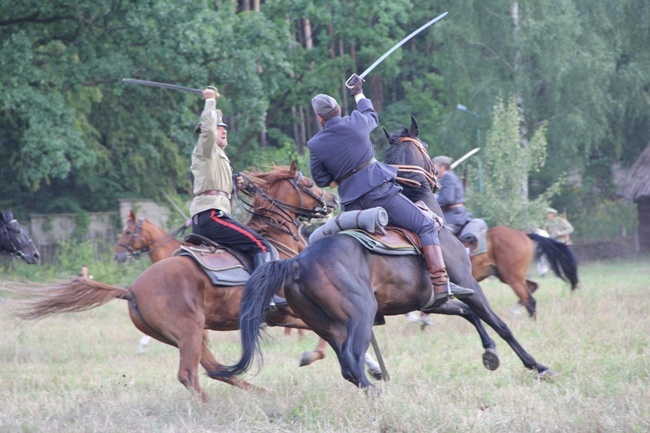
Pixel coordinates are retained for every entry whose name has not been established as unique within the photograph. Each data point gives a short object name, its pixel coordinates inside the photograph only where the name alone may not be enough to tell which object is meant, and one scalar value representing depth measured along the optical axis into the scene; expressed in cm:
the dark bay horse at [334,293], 1321
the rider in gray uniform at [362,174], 1441
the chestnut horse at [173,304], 1576
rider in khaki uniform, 1687
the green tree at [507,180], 5084
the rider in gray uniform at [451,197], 2561
